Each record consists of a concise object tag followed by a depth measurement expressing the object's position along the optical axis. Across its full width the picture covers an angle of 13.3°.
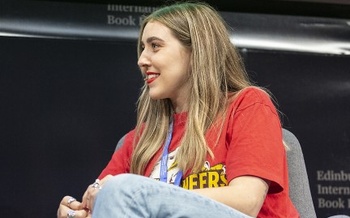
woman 3.19
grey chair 3.42
